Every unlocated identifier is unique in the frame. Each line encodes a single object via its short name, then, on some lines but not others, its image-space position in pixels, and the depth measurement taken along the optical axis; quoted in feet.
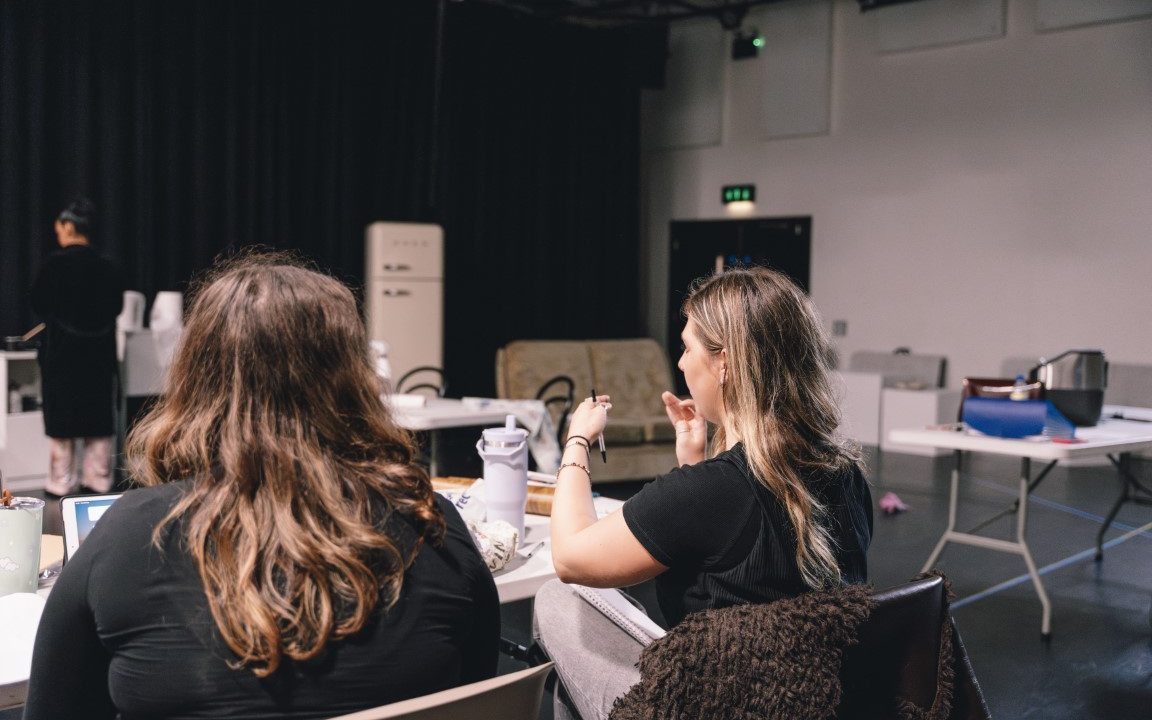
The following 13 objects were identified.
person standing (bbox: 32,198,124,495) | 17.10
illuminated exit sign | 31.09
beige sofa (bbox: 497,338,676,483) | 21.29
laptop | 5.21
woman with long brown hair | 3.29
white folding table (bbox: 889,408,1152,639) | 11.16
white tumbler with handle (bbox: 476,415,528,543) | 6.55
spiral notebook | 5.59
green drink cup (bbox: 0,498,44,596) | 4.97
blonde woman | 4.93
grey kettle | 12.08
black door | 30.35
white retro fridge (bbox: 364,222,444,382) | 24.99
